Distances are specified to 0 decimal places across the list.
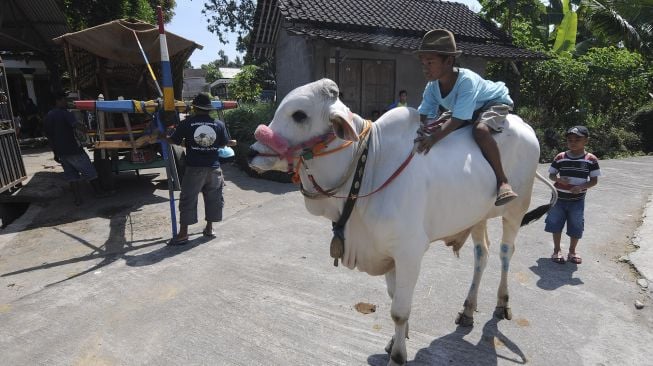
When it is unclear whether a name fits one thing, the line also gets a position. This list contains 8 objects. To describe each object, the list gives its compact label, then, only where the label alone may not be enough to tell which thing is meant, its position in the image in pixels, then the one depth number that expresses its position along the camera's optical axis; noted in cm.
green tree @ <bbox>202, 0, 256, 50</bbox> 2806
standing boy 419
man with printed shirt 486
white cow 212
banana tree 1481
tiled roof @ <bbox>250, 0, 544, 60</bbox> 1044
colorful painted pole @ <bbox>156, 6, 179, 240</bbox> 478
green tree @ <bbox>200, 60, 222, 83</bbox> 4812
